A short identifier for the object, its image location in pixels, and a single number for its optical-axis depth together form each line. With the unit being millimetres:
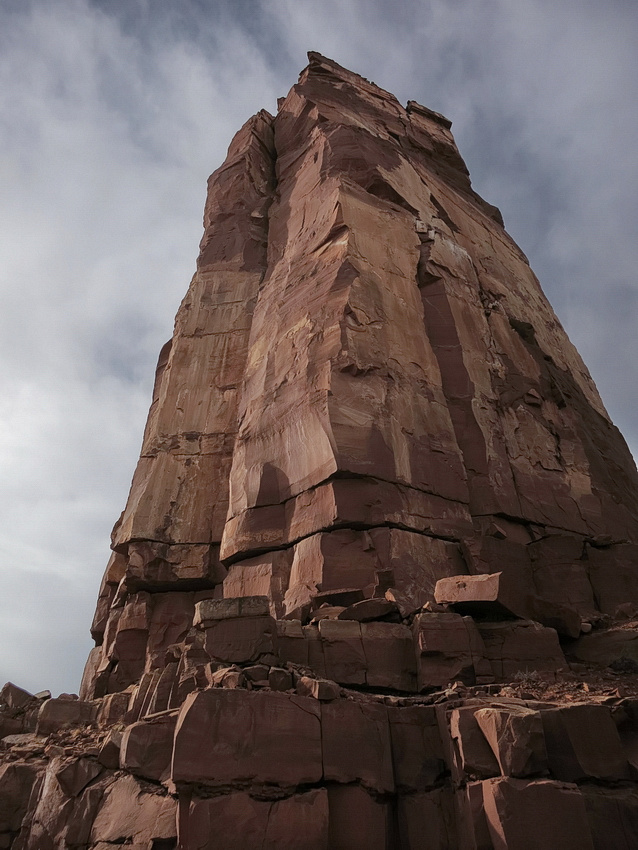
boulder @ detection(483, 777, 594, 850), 6543
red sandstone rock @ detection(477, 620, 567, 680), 9812
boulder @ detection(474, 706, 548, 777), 7051
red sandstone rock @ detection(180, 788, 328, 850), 6941
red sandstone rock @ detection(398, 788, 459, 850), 7430
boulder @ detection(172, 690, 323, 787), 7277
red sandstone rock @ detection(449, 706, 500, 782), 7293
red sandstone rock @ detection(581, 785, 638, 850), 6626
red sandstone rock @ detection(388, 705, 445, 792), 7934
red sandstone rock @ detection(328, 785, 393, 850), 7371
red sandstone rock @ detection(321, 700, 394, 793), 7699
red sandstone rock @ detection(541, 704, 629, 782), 7133
